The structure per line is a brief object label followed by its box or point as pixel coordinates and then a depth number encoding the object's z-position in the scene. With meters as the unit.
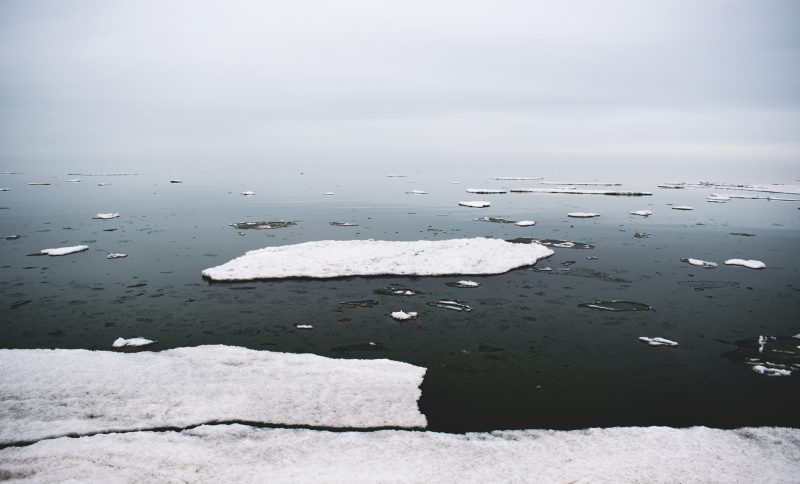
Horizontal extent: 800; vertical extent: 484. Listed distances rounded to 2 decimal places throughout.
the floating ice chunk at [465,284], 11.43
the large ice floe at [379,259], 12.16
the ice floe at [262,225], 19.73
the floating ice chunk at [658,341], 7.99
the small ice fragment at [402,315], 8.94
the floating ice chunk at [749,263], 13.52
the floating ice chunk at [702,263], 13.61
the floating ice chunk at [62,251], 14.30
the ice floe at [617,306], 9.77
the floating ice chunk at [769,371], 6.95
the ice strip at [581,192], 35.75
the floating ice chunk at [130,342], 7.64
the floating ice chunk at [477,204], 27.52
